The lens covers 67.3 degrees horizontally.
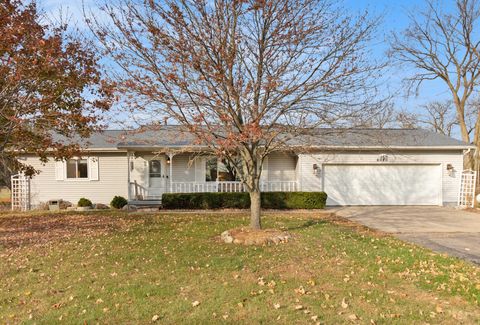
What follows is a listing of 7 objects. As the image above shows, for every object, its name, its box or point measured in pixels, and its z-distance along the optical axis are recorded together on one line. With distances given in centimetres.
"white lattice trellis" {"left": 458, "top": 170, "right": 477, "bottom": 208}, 1424
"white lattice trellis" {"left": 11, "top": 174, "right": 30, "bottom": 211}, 1476
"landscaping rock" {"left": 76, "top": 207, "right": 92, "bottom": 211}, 1428
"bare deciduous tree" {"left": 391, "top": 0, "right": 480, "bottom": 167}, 2278
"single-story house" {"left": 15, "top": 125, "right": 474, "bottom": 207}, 1483
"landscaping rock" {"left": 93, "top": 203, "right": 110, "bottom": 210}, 1492
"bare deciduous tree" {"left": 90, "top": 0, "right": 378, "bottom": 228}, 674
